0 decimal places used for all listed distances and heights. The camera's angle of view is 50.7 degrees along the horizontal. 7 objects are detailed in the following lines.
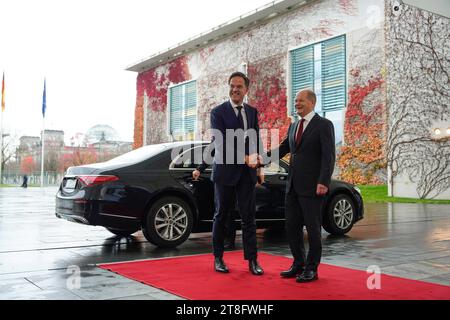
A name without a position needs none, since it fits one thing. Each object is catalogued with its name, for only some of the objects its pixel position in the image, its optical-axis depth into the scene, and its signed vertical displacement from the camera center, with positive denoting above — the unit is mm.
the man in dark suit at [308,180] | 4266 -39
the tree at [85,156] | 68988 +2482
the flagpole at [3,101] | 36306 +5557
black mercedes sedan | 5984 -289
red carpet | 3674 -932
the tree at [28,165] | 73750 +1043
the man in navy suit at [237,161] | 4523 +132
